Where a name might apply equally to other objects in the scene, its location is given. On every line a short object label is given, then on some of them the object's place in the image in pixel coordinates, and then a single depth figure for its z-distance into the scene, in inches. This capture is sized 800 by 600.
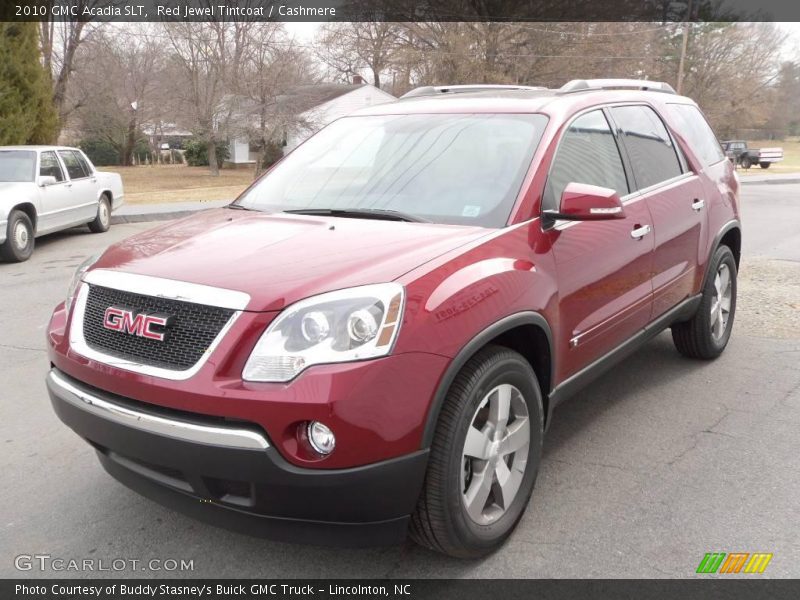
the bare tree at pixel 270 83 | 1327.5
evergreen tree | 713.0
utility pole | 1443.2
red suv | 92.4
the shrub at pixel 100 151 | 1881.2
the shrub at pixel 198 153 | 1788.9
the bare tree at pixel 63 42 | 1095.0
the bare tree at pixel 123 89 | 1589.6
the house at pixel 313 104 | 1412.4
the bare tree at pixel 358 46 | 1579.7
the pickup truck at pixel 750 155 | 1697.0
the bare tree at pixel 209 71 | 1349.7
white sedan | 398.6
